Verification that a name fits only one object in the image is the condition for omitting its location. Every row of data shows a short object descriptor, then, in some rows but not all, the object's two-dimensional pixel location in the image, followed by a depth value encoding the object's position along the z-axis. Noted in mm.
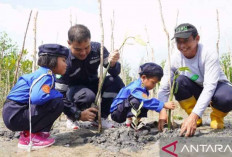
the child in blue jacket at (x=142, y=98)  2428
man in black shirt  2461
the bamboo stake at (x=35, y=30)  2971
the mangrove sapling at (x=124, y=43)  2218
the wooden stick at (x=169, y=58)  2384
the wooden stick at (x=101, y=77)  2433
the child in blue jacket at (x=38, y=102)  1973
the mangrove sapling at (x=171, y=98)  2255
